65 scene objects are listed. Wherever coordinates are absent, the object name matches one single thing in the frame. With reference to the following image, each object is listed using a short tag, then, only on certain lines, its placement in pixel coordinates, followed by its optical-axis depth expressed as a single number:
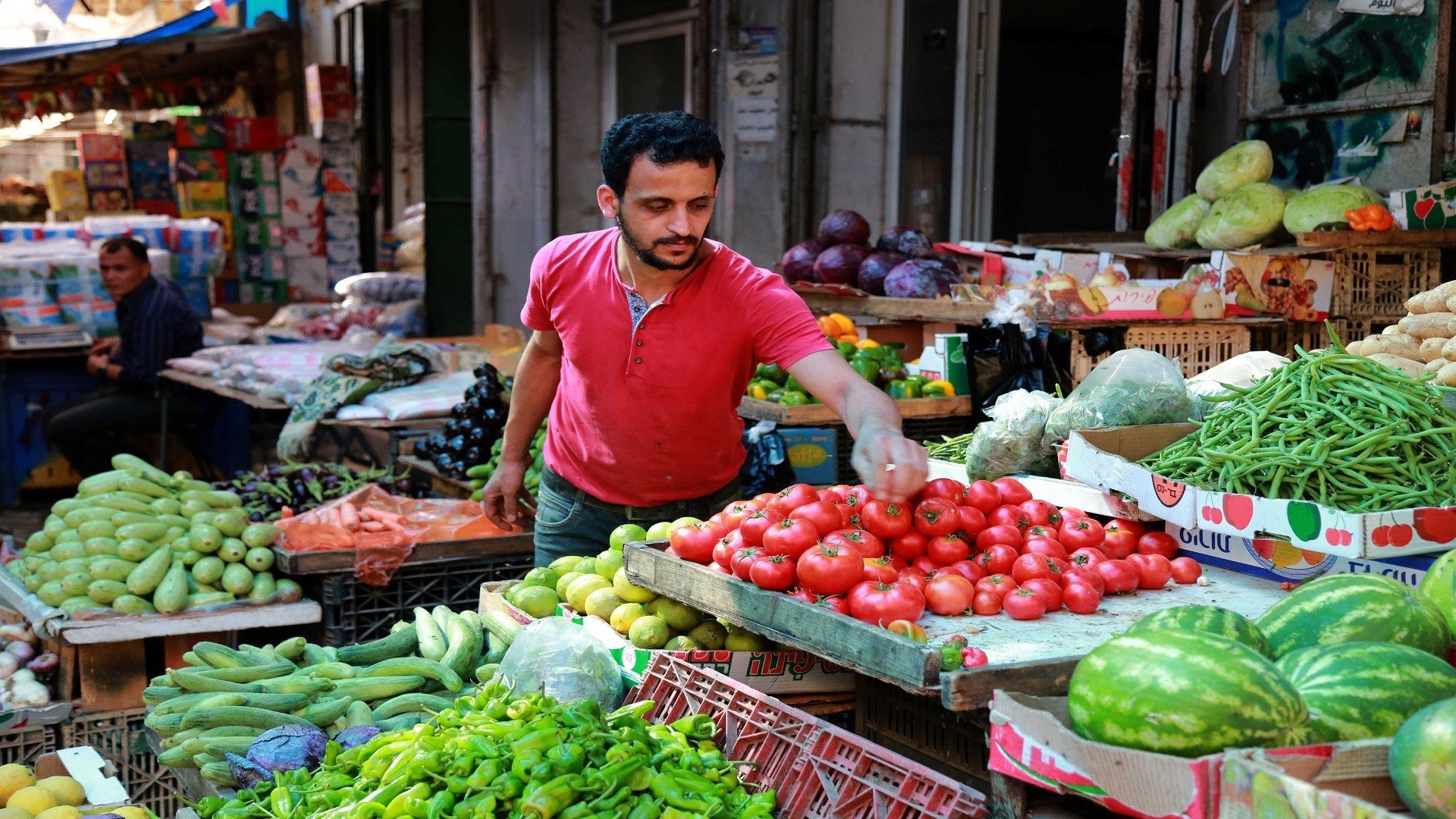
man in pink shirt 3.19
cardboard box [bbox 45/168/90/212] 14.70
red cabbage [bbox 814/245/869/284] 7.02
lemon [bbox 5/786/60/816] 3.27
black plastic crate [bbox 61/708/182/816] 4.31
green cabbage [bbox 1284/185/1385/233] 5.30
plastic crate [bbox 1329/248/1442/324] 5.18
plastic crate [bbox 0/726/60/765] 4.34
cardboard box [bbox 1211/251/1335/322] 5.18
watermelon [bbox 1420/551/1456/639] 2.28
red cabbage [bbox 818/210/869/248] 7.18
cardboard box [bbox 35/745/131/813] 3.50
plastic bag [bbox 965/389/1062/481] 3.79
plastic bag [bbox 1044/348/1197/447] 3.62
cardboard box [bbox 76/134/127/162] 14.65
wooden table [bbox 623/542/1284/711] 2.30
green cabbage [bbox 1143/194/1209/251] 6.02
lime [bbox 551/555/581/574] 3.75
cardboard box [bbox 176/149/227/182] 14.26
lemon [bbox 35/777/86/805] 3.39
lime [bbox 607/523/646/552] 3.55
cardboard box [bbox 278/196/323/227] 14.72
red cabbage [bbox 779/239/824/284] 7.29
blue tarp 11.62
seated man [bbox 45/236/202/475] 8.60
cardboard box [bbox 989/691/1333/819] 1.76
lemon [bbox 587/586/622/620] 3.32
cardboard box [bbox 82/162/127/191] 14.71
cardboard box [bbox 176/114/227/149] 14.34
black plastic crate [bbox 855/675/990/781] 2.65
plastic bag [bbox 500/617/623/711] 3.02
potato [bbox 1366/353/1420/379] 3.88
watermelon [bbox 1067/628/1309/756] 1.80
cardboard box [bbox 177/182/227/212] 14.33
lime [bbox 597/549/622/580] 3.47
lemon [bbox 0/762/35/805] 3.38
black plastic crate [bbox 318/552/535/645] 4.95
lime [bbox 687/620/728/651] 3.12
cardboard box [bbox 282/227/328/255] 14.72
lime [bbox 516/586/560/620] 3.62
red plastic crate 2.26
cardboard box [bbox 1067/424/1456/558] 2.70
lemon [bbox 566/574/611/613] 3.45
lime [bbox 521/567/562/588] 3.73
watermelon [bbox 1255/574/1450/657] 2.14
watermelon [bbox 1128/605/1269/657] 2.11
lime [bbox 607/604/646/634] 3.19
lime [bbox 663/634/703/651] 3.08
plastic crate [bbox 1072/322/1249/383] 5.11
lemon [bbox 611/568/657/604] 3.26
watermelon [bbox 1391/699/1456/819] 1.59
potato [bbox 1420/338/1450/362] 4.02
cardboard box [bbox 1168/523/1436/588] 2.78
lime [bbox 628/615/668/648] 3.10
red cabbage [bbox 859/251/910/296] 6.76
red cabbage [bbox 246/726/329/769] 3.08
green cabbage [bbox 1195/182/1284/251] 5.65
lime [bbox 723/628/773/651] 3.01
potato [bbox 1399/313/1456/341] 4.07
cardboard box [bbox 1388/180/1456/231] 5.08
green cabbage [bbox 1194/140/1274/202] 6.03
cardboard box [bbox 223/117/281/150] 14.56
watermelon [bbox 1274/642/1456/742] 1.86
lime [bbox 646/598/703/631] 3.16
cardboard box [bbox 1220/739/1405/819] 1.61
